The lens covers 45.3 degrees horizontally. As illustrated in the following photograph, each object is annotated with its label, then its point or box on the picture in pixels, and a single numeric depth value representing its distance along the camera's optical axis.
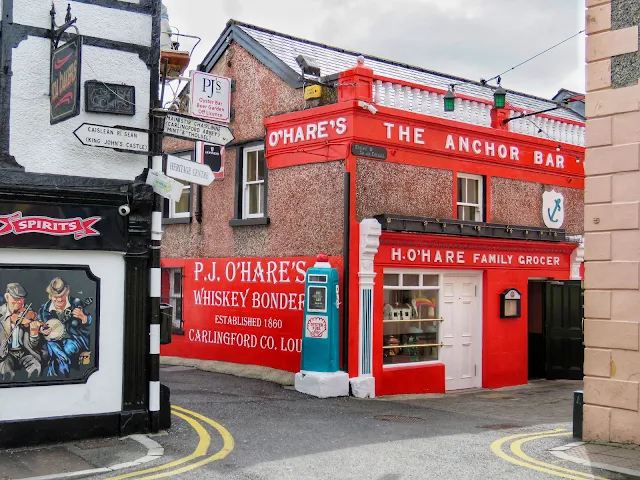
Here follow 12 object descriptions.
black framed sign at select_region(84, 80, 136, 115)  9.59
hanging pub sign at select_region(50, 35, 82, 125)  8.52
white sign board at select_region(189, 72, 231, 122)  14.88
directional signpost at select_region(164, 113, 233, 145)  9.98
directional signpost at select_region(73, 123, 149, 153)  9.07
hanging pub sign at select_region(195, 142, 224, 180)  16.30
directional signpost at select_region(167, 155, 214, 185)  9.55
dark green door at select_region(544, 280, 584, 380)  16.53
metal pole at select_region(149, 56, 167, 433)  9.70
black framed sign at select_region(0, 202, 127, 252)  8.91
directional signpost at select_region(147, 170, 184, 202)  9.50
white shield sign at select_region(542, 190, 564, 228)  17.12
